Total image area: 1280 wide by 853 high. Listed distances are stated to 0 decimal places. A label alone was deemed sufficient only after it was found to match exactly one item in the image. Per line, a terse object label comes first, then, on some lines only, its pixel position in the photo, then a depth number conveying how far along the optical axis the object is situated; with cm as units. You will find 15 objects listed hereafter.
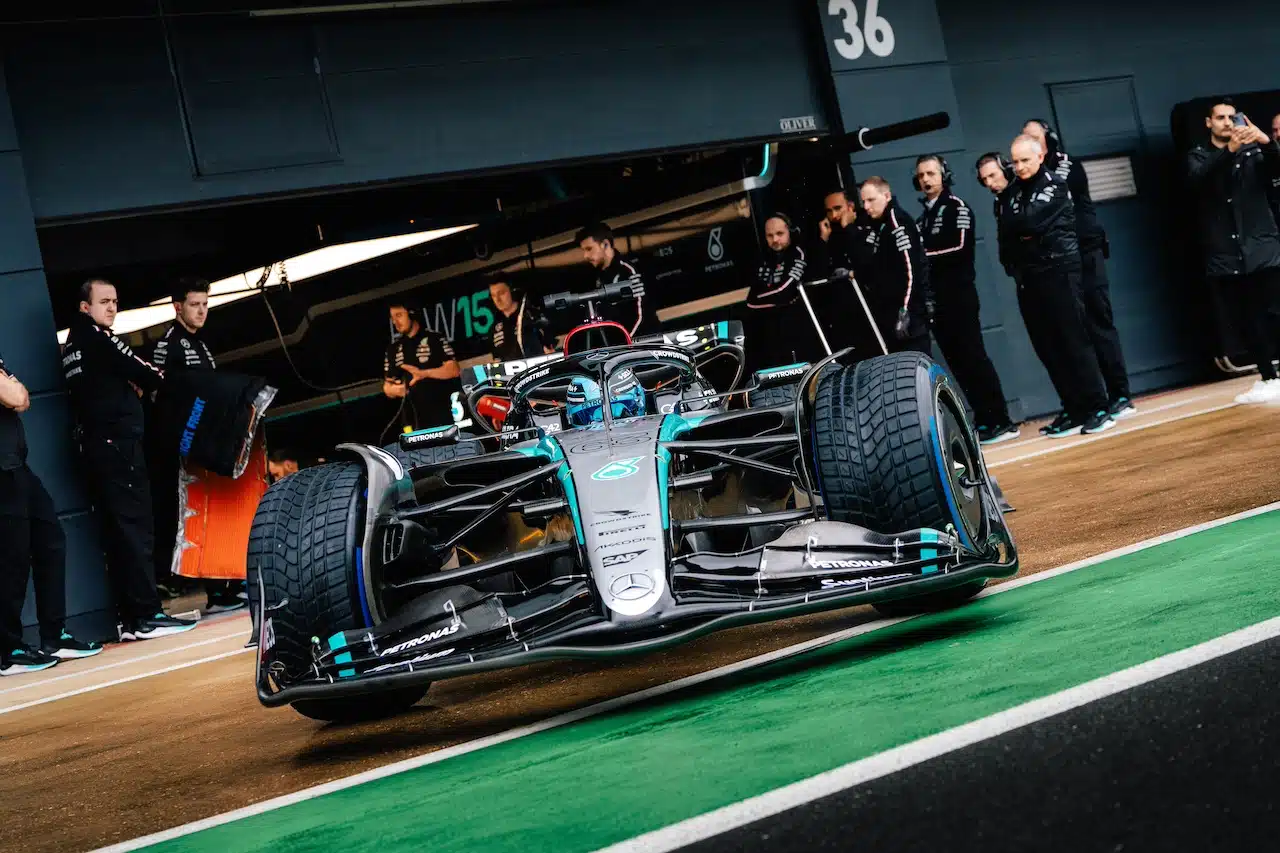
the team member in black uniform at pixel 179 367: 920
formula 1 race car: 386
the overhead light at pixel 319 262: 1298
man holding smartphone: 1059
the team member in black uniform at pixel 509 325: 1177
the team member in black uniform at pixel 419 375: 1265
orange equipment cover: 948
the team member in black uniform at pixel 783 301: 1126
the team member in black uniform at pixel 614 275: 805
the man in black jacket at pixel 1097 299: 1068
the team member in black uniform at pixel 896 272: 1047
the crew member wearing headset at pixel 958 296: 1102
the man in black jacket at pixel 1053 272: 1005
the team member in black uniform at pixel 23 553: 795
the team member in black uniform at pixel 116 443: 871
